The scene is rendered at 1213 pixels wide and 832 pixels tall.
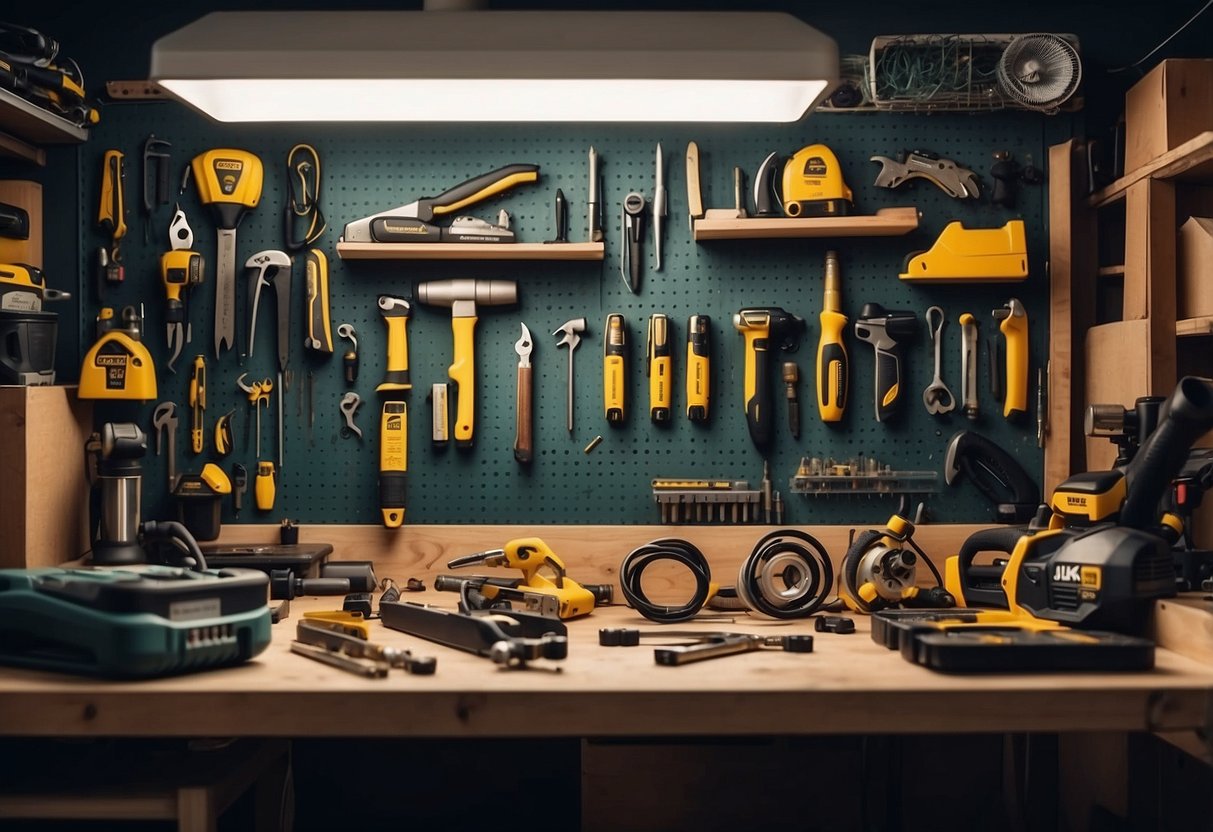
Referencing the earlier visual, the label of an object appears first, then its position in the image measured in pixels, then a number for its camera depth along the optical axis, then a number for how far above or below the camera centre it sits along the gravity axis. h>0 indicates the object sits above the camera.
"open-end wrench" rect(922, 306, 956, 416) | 2.71 +0.13
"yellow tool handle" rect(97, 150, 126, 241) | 2.70 +0.62
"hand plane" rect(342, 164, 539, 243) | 2.64 +0.55
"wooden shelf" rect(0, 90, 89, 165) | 2.37 +0.76
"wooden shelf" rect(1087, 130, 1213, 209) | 2.17 +0.61
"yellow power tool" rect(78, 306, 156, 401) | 2.54 +0.16
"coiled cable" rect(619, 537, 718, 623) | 2.22 -0.30
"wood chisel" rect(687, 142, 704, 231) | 2.70 +0.65
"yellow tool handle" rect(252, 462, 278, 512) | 2.71 -0.13
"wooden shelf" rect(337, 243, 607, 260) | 2.61 +0.47
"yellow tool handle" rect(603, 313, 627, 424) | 2.70 +0.18
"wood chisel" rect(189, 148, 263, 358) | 2.70 +0.62
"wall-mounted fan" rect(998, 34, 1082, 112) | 2.56 +0.91
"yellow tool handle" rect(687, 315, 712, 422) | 2.70 +0.18
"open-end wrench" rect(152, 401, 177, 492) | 2.72 +0.04
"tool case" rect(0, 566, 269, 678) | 1.63 -0.30
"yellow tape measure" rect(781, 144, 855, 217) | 2.62 +0.64
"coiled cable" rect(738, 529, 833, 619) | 2.24 -0.30
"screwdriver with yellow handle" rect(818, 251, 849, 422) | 2.67 +0.21
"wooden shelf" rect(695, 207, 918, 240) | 2.56 +0.53
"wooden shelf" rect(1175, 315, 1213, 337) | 2.23 +0.25
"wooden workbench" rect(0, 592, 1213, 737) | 1.60 -0.42
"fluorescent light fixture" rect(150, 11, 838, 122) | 1.74 +0.66
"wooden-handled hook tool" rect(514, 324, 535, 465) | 2.71 +0.08
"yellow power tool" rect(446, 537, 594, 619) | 2.30 -0.29
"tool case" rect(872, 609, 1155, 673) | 1.68 -0.35
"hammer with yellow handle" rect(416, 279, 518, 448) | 2.71 +0.33
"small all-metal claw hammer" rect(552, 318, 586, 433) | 2.72 +0.28
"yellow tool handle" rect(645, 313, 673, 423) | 2.69 +0.19
